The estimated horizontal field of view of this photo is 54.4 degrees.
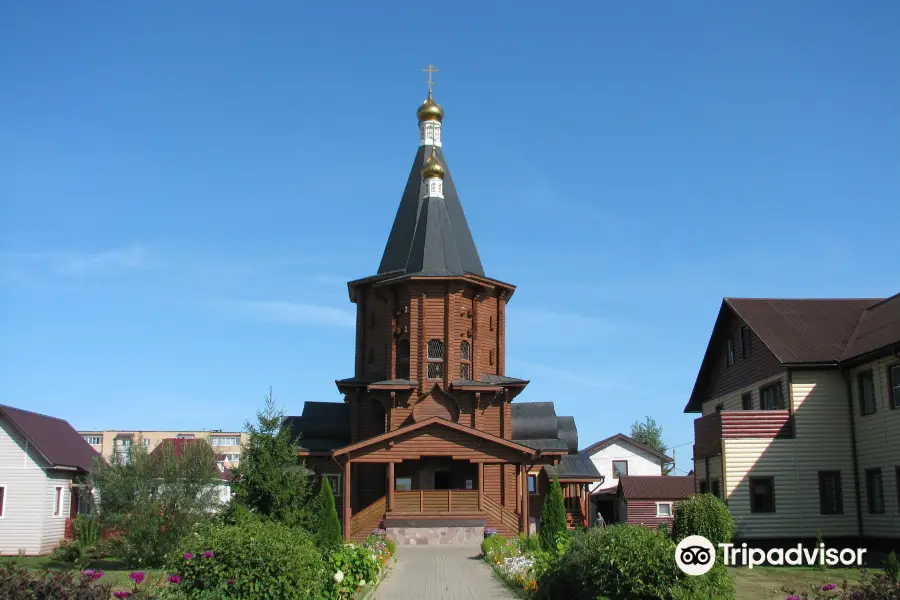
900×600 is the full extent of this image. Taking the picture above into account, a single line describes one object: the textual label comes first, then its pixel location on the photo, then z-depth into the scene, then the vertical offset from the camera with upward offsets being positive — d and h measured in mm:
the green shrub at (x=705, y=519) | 20875 -876
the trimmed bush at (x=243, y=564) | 11523 -1116
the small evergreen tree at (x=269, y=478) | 22875 +20
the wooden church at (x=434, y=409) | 31344 +2908
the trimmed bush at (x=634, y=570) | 11195 -1156
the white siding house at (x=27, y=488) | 32438 -393
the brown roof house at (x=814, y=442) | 24219 +1160
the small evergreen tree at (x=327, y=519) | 24661 -1139
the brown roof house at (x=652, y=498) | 45094 -826
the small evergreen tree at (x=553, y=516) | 26078 -1034
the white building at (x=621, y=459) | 56812 +1460
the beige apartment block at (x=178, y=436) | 106500 +4958
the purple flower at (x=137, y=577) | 10586 -1188
